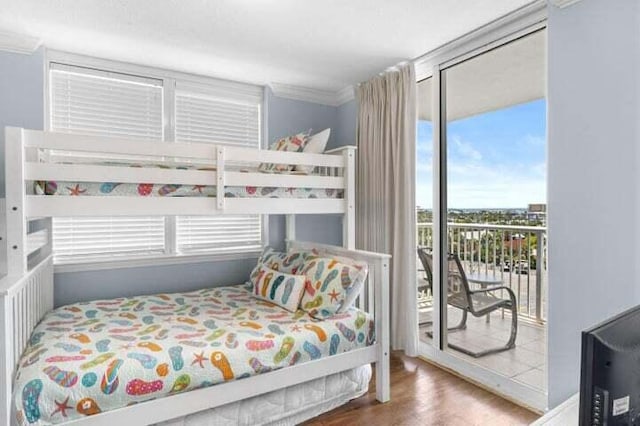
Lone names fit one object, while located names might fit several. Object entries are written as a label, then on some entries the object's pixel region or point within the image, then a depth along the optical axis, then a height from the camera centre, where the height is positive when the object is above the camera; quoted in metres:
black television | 0.71 -0.33
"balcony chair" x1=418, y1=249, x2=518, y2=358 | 2.82 -0.73
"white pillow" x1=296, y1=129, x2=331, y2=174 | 2.68 +0.44
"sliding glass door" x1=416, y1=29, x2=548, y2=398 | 2.71 +0.04
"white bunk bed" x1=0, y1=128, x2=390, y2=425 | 1.66 -0.03
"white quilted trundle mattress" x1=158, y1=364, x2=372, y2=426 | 1.85 -1.07
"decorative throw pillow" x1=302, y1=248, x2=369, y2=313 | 2.25 -0.49
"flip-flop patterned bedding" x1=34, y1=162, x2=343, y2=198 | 1.88 +0.09
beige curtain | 2.91 +0.19
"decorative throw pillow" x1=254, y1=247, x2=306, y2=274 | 2.71 -0.42
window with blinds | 2.76 +0.64
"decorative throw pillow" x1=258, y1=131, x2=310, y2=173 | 2.55 +0.41
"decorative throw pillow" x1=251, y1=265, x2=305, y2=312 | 2.40 -0.56
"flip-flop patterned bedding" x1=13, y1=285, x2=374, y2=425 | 1.51 -0.69
